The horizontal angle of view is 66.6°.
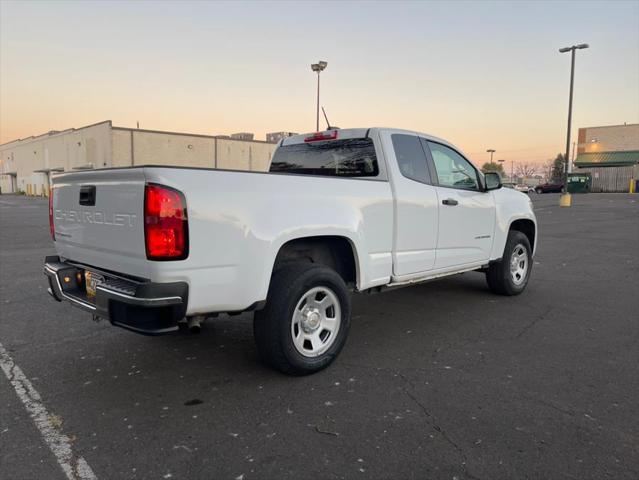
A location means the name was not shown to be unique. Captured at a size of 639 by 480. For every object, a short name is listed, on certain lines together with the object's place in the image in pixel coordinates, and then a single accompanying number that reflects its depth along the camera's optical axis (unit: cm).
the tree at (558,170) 9006
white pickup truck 302
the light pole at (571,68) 2655
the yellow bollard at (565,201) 2858
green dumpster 5338
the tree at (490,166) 10295
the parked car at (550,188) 5684
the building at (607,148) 6281
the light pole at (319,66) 2069
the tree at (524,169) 15702
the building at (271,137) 5838
